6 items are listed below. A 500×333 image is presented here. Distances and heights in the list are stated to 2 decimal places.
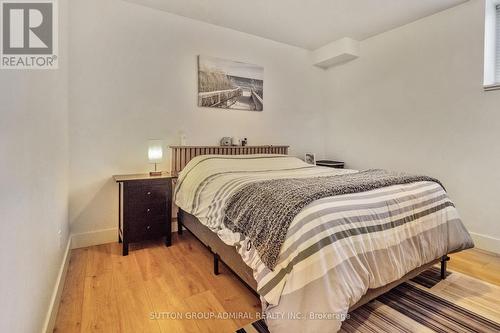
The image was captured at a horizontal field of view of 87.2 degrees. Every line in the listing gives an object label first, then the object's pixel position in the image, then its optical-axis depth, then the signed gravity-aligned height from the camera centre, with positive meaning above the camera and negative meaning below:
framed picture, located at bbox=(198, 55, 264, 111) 3.21 +0.93
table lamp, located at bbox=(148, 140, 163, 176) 2.73 +0.05
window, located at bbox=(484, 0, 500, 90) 2.68 +1.18
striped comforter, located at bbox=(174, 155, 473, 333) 1.22 -0.50
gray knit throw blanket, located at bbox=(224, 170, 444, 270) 1.38 -0.27
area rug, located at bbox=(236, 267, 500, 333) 1.52 -0.97
